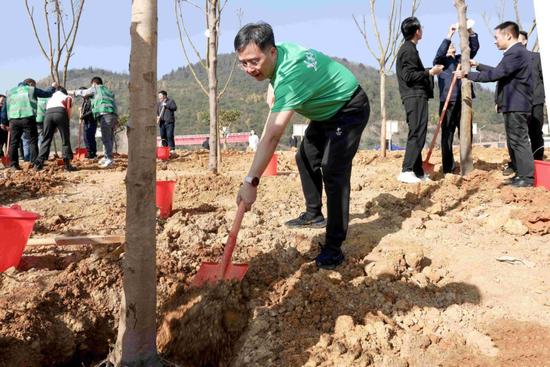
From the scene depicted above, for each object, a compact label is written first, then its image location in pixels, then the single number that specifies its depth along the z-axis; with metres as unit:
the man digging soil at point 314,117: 2.46
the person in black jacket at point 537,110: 5.23
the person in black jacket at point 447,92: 5.39
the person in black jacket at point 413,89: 4.84
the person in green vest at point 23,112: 7.25
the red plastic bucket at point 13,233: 2.43
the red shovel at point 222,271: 2.59
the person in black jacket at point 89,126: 9.05
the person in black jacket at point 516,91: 4.52
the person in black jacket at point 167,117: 10.55
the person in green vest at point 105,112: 7.90
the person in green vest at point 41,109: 8.85
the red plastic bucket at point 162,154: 8.96
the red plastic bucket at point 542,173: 4.31
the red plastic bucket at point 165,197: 3.93
